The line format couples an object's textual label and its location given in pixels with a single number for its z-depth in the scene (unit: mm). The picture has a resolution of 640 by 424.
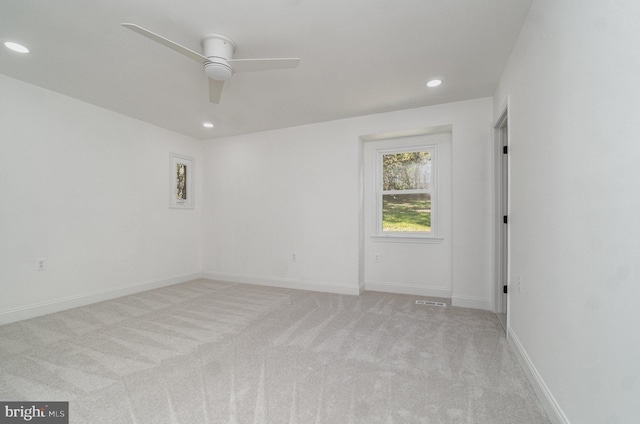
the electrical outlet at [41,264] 3320
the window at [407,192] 4199
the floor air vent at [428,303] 3709
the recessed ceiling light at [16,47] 2482
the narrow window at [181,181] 4961
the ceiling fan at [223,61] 2205
